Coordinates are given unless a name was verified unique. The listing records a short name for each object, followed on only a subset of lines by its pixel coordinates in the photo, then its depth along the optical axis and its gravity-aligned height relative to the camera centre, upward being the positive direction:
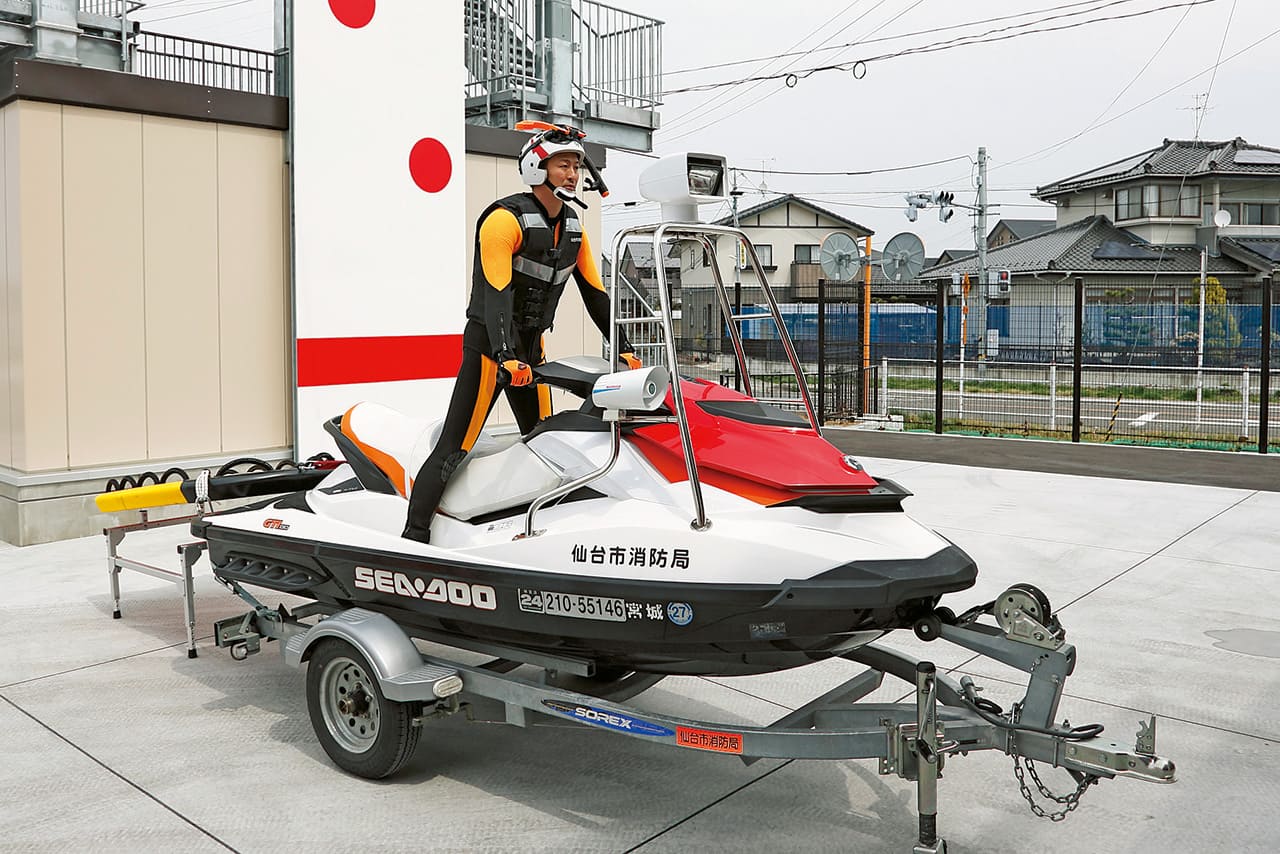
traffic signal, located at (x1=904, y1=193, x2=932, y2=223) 39.88 +6.03
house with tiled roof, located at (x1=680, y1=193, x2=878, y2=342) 64.81 +8.20
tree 18.95 +0.77
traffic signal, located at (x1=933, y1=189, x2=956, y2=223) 39.03 +5.86
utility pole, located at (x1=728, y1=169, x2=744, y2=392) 16.01 +1.17
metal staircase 12.97 +3.56
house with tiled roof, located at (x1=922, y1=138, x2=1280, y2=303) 43.81 +6.23
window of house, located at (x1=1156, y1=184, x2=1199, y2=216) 46.34 +7.06
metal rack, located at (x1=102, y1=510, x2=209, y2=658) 5.80 -1.07
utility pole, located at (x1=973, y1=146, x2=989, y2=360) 35.22 +4.80
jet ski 3.62 -0.60
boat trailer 3.39 -1.13
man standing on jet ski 4.42 +0.37
